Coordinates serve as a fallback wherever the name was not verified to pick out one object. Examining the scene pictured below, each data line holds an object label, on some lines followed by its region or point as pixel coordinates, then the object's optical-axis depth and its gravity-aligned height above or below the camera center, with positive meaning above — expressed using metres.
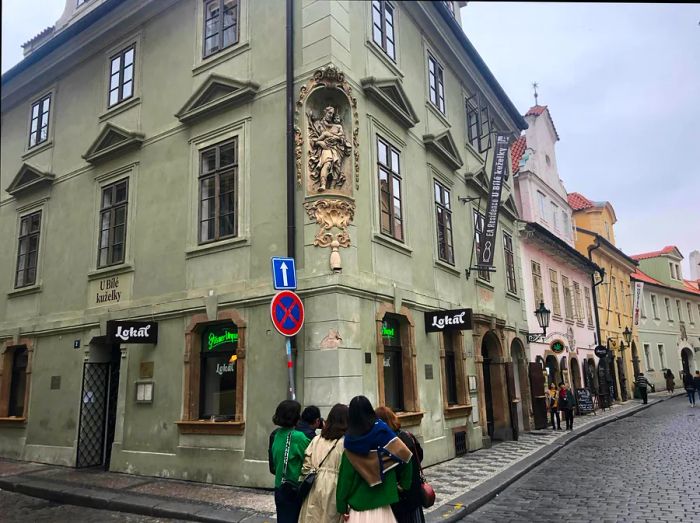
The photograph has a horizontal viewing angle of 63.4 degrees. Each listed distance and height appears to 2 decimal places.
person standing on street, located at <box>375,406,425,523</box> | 4.94 -0.99
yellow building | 32.97 +5.38
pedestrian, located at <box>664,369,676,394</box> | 38.91 -0.52
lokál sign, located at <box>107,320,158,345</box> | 11.52 +1.21
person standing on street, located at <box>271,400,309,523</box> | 5.53 -0.70
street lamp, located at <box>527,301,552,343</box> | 20.01 +2.13
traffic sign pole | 8.12 +0.18
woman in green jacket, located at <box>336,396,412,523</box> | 4.40 -0.64
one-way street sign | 8.59 +1.68
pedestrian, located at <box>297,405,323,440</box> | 5.81 -0.38
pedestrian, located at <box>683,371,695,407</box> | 27.53 -0.59
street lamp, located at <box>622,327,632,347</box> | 34.41 +2.40
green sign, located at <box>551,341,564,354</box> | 21.52 +1.15
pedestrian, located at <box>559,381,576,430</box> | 19.55 -0.96
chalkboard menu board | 25.28 -1.07
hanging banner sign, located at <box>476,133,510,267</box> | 16.30 +4.97
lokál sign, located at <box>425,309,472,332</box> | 12.32 +1.32
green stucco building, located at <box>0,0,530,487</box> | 10.79 +3.46
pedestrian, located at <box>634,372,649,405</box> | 30.75 -0.69
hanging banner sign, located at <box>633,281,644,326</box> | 38.66 +5.16
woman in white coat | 5.01 -0.74
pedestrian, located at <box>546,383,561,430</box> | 20.22 -0.92
